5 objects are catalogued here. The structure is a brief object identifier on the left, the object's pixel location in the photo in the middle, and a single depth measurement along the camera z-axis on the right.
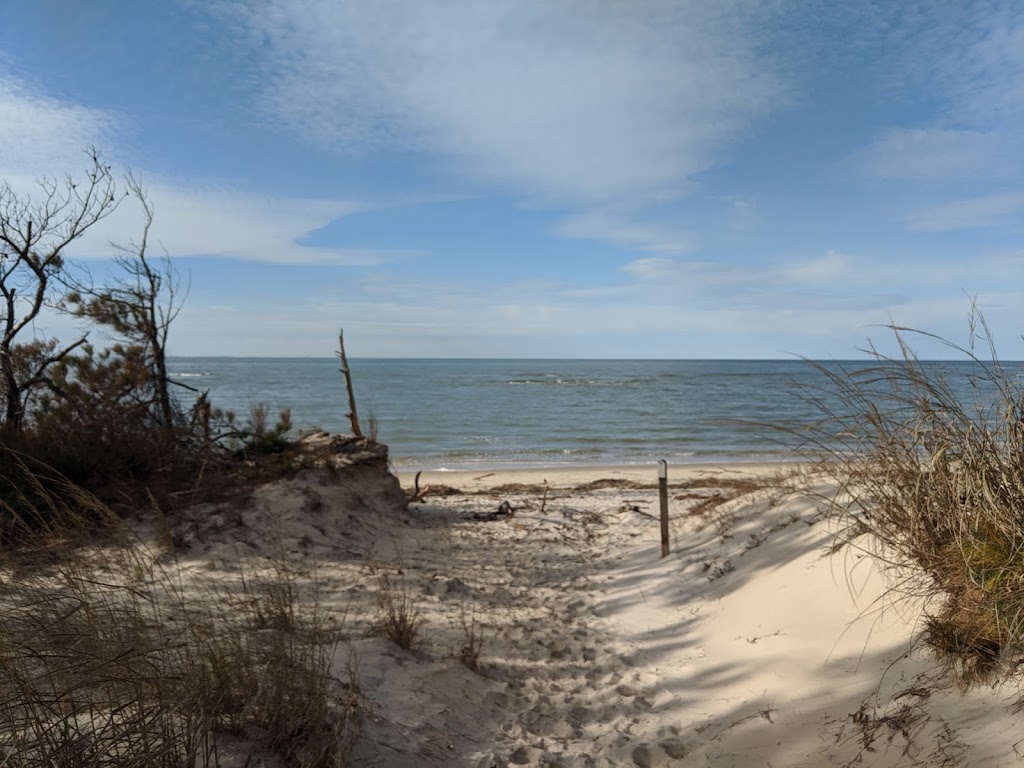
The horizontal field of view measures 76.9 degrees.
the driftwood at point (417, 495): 11.11
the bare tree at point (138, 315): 9.96
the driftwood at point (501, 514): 10.23
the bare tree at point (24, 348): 8.85
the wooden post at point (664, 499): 7.41
